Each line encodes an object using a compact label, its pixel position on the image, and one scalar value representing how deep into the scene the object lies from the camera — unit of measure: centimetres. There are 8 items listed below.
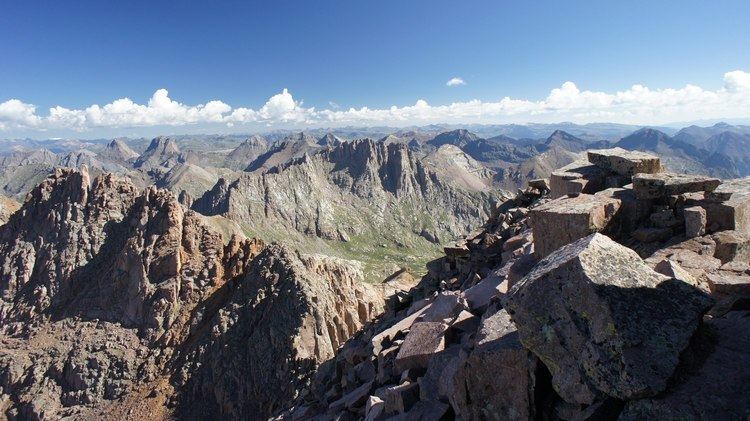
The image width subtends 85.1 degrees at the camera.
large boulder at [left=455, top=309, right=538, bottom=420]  918
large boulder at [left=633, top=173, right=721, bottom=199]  1612
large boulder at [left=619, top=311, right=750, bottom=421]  665
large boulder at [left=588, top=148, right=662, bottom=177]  1988
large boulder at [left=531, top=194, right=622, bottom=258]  1455
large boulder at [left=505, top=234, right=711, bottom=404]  730
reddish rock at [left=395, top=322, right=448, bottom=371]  1464
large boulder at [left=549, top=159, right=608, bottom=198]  2064
